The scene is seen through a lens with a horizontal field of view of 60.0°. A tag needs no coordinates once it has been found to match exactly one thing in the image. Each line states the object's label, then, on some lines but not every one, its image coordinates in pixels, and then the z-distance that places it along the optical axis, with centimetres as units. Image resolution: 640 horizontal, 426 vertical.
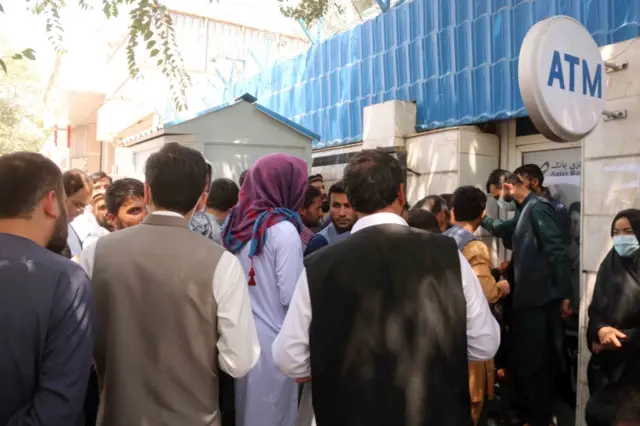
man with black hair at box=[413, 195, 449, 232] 407
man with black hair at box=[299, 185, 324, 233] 452
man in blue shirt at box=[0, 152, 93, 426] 157
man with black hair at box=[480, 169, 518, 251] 487
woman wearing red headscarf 265
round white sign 314
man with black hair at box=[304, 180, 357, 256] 391
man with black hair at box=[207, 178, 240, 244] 394
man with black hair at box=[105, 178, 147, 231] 335
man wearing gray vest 191
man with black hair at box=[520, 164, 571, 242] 455
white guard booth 545
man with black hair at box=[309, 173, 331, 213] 573
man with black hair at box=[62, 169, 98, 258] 355
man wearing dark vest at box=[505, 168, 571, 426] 428
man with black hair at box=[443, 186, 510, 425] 353
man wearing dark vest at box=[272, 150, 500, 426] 190
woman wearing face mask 311
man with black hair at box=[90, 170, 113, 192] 458
